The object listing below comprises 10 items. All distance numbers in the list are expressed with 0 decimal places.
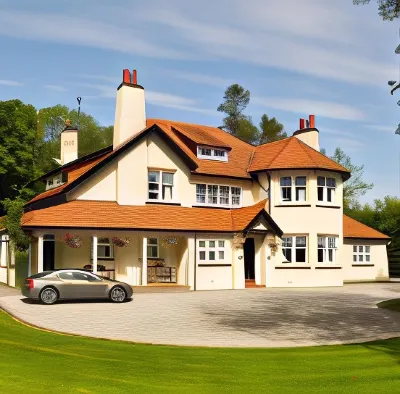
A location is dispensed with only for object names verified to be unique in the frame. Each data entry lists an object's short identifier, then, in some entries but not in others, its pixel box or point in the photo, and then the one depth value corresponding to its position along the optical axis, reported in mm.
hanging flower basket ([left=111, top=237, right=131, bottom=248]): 28719
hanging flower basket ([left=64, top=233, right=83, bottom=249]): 27781
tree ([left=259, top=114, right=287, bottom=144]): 76875
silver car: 22219
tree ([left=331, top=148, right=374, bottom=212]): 69750
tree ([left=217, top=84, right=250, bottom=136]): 85312
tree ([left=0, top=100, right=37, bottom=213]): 53875
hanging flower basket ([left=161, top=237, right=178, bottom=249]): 30375
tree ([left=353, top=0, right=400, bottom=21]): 15906
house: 29469
